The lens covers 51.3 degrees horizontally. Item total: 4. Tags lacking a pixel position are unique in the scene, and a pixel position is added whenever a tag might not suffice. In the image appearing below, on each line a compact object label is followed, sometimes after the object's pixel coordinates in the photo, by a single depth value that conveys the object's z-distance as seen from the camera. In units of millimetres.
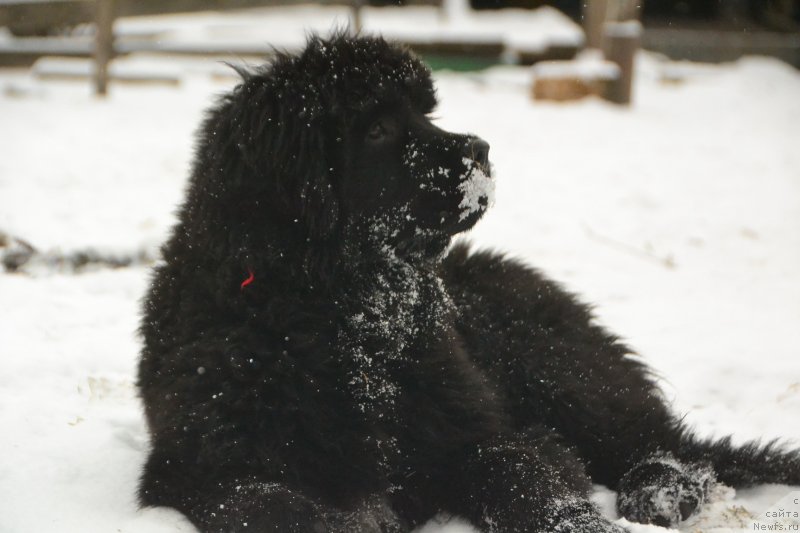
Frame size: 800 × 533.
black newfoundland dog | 2402
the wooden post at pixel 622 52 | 10352
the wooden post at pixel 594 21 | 11451
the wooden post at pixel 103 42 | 9984
